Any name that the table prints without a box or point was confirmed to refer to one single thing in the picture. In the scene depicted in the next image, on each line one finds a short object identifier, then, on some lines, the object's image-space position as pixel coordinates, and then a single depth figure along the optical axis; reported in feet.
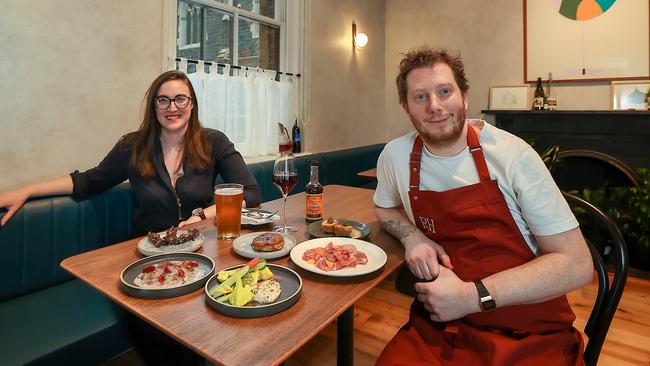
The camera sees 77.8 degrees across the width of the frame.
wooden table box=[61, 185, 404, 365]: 2.55
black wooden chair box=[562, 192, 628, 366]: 3.64
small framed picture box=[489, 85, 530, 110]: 13.73
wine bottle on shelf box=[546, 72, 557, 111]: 13.07
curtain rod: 9.20
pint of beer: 4.45
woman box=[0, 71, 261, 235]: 6.18
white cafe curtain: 9.83
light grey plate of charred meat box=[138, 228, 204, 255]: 4.12
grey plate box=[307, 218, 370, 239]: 4.69
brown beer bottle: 5.28
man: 3.43
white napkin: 5.10
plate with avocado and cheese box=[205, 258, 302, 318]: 2.92
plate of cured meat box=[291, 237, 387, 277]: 3.66
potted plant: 9.62
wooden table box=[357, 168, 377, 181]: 11.49
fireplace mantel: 11.62
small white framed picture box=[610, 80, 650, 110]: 11.94
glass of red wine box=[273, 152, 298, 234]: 4.98
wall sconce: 14.76
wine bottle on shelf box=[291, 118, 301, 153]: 12.46
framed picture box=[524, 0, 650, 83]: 12.05
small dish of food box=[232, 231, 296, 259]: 3.97
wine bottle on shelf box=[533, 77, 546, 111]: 13.12
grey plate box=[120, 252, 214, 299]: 3.19
